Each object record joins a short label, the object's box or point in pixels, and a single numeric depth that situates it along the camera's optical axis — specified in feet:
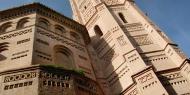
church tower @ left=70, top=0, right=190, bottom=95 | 44.14
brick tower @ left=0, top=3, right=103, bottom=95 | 35.24
